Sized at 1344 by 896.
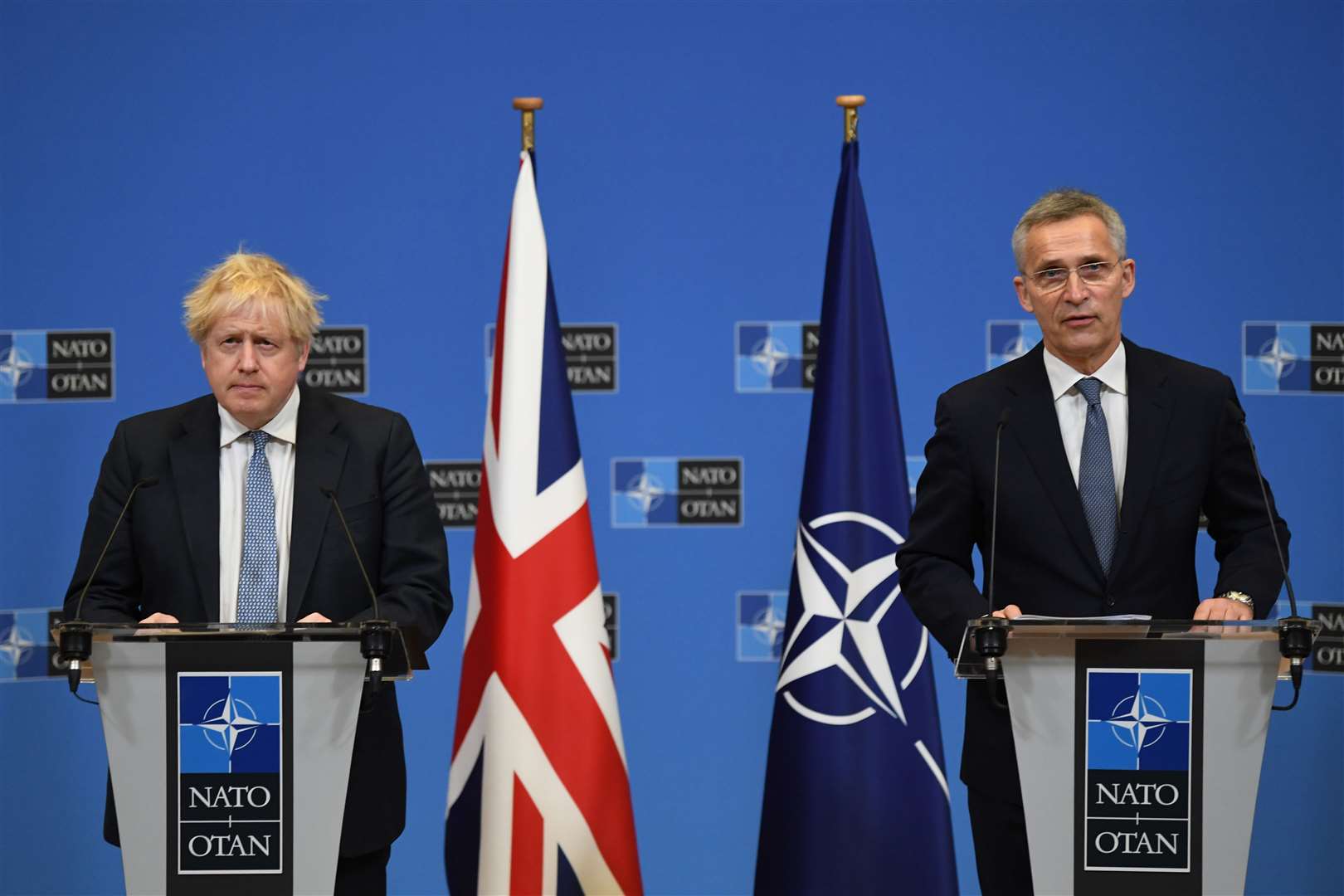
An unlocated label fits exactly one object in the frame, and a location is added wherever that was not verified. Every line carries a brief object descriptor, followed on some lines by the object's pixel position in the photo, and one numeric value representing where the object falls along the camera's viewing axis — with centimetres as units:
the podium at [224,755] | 712
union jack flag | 823
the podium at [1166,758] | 702
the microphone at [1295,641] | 696
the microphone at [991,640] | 698
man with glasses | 731
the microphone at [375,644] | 711
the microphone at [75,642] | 710
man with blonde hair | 748
